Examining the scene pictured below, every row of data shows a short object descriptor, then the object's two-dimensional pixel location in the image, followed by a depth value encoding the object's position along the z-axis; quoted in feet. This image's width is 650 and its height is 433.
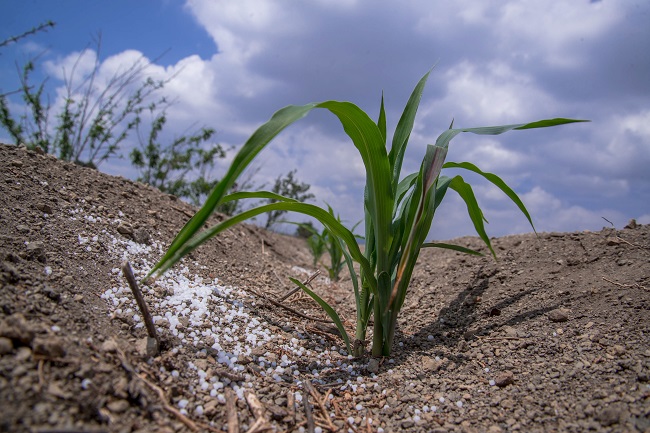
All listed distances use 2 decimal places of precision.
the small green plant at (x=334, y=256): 3.35
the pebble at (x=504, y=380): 1.22
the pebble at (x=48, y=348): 0.88
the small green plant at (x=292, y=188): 18.78
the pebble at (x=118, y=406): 0.88
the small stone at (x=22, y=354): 0.85
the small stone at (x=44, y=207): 1.60
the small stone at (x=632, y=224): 2.14
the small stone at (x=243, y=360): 1.28
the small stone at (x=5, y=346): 0.85
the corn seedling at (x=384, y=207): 1.19
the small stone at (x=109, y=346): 1.01
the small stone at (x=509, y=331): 1.48
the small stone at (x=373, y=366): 1.38
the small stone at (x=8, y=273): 1.10
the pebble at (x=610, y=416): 1.00
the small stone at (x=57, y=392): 0.82
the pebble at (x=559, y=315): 1.47
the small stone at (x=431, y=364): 1.37
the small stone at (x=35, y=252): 1.27
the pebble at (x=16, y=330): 0.88
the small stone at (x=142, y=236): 1.86
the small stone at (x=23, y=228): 1.41
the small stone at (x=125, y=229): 1.81
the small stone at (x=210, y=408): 1.03
